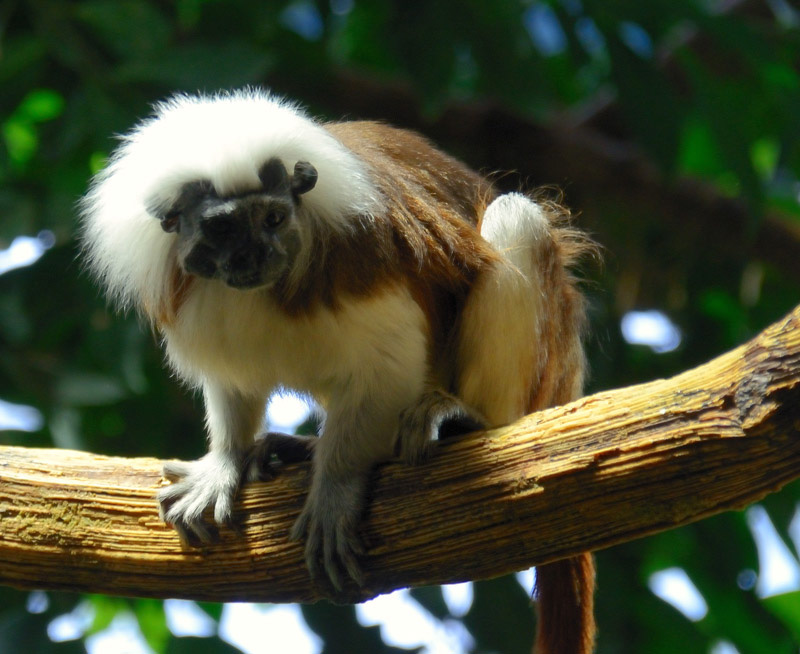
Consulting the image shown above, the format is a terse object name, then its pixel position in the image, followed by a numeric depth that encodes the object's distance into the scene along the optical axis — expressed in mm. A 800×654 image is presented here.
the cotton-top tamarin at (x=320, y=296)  5020
